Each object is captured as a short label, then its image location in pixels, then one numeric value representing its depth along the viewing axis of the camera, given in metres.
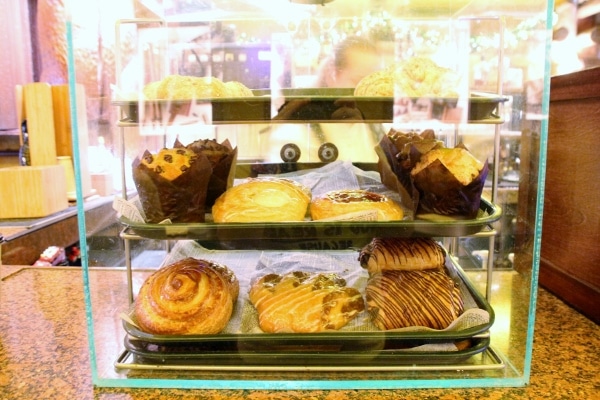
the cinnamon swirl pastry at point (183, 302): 0.91
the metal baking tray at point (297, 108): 0.86
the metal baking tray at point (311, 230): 0.87
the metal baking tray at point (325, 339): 0.89
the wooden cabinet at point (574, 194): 1.17
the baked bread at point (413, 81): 0.87
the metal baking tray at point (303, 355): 0.90
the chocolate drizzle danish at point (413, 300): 0.93
